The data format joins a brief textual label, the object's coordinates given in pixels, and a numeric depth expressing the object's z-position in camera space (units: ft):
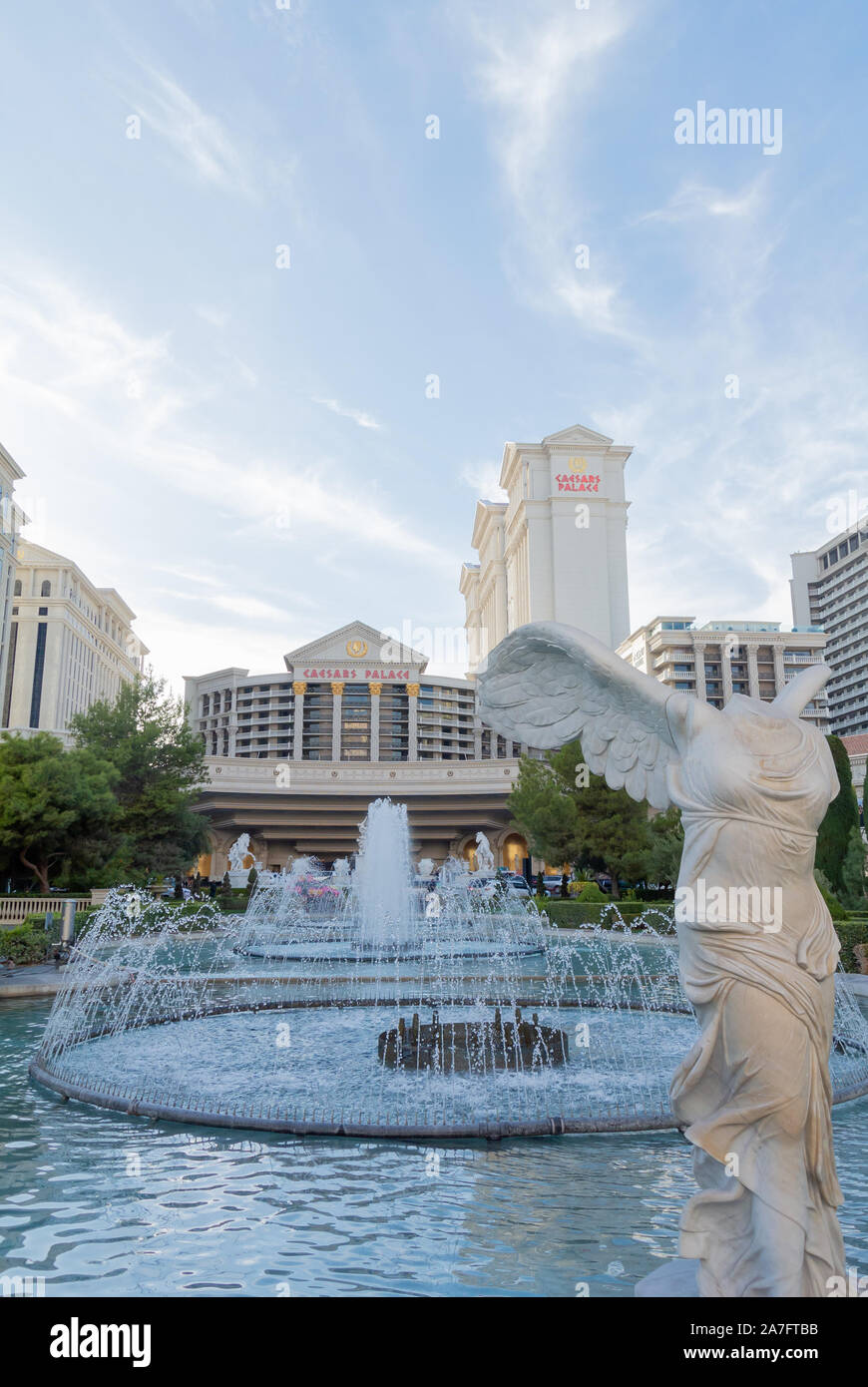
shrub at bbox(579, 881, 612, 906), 87.51
